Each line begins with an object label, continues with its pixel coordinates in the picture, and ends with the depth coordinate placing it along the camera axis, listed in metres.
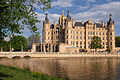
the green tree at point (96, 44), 94.12
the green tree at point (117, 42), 118.56
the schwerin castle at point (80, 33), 102.07
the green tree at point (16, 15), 14.21
